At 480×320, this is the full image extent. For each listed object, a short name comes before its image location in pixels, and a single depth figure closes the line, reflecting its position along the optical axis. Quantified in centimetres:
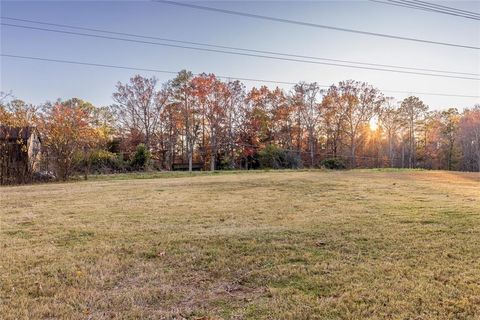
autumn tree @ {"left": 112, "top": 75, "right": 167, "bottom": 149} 3253
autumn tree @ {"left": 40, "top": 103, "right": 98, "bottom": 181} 1572
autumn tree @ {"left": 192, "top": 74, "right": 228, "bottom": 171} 3212
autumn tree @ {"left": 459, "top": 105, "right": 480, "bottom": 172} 3762
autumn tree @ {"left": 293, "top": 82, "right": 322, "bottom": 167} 3534
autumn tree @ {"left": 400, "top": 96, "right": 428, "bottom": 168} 3850
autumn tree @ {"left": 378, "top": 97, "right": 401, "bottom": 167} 3775
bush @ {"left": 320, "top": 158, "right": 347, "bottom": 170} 2938
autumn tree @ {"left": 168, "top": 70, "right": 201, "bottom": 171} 3253
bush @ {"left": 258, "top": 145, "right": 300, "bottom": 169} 2967
